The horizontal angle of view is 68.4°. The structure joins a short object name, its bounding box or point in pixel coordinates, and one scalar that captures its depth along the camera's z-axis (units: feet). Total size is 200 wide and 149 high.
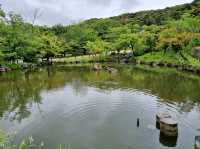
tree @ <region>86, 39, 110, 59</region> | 119.89
